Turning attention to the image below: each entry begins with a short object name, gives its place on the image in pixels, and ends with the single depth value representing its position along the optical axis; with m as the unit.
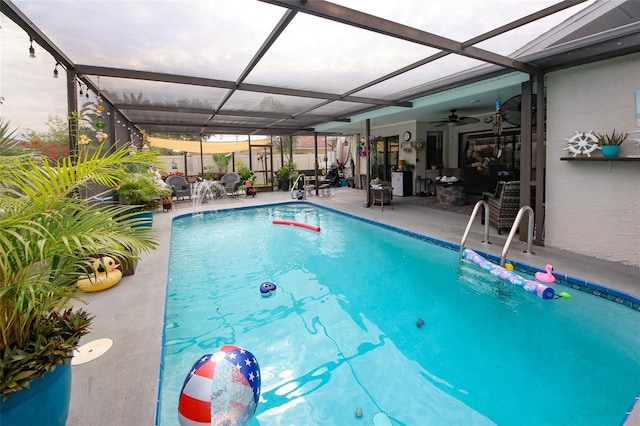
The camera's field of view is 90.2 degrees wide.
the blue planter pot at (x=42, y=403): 1.47
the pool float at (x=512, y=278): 3.63
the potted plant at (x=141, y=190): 6.68
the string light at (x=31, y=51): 3.48
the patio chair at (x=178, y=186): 11.79
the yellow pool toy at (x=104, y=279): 3.85
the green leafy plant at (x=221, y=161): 19.00
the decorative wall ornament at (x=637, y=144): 4.28
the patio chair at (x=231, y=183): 13.02
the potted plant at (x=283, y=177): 15.52
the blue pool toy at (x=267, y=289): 4.53
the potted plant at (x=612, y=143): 4.45
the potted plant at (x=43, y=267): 1.44
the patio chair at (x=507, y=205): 6.20
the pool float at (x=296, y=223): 8.12
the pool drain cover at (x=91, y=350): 2.56
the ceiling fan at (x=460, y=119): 8.83
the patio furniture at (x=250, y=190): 13.38
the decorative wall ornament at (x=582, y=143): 4.76
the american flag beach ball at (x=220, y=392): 1.72
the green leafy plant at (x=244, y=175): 14.87
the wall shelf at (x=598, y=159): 4.29
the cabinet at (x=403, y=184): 12.45
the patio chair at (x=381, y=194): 9.73
